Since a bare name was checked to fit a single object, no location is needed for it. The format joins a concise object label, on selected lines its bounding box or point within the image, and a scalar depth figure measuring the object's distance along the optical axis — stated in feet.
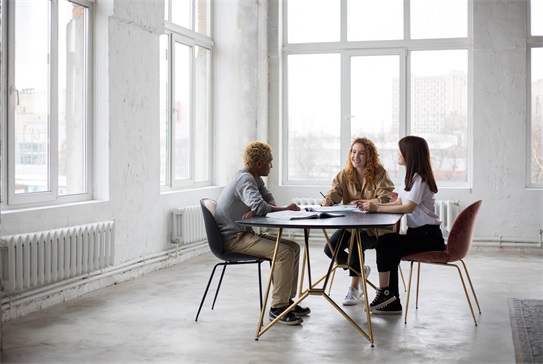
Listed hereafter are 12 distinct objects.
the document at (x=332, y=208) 16.61
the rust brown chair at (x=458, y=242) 16.28
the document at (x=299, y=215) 15.11
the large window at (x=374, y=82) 30.50
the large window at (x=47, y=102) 17.74
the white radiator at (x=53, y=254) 16.56
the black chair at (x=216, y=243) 16.17
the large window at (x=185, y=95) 26.45
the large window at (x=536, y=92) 29.12
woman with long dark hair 16.67
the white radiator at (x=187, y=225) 25.07
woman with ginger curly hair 18.13
